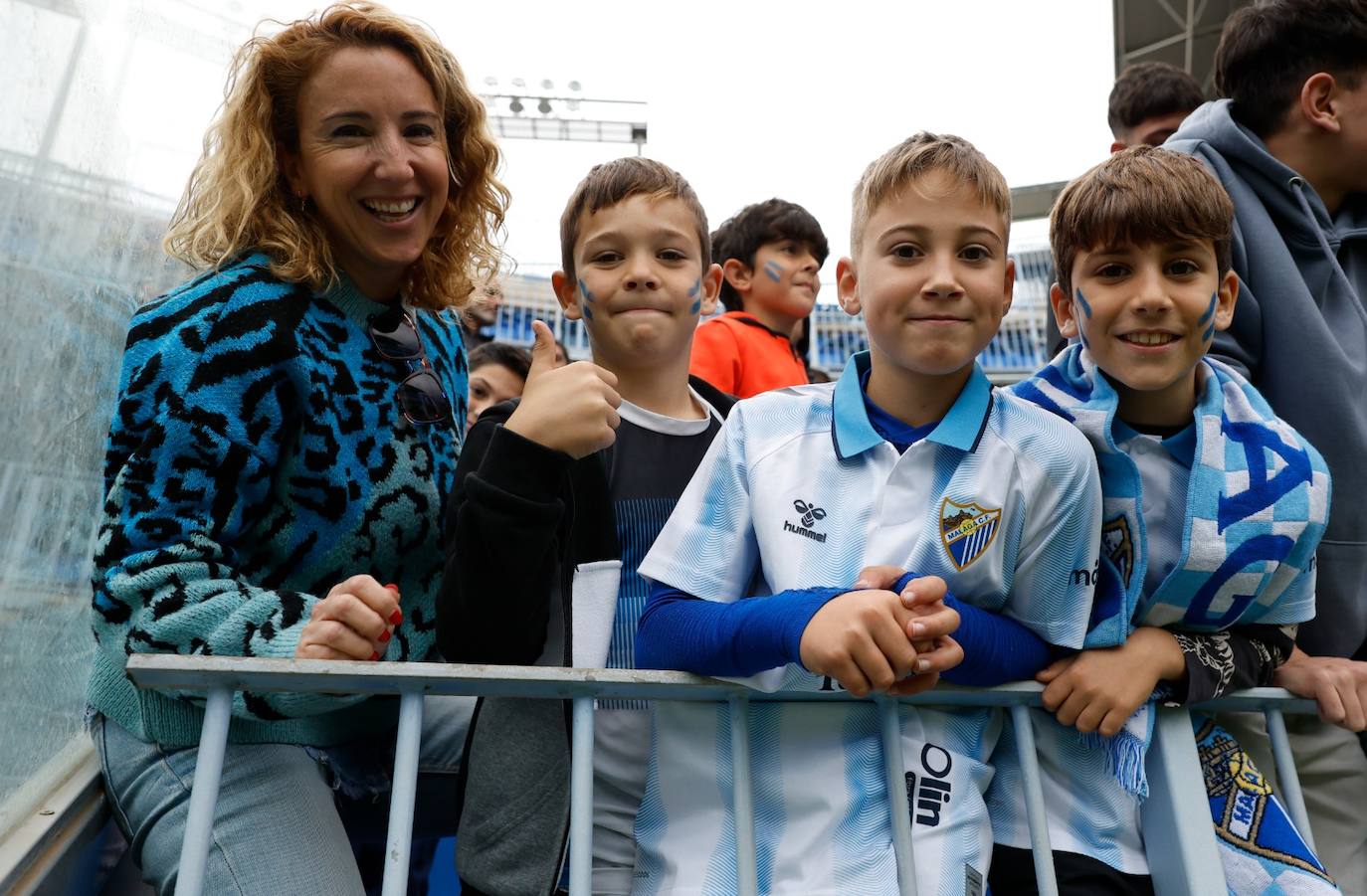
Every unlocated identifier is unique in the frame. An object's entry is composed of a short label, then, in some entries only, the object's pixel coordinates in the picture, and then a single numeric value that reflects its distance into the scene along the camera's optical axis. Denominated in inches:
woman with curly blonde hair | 55.3
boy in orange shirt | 138.6
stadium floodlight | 582.6
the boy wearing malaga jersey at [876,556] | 51.6
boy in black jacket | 56.0
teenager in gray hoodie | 70.2
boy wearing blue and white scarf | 57.2
